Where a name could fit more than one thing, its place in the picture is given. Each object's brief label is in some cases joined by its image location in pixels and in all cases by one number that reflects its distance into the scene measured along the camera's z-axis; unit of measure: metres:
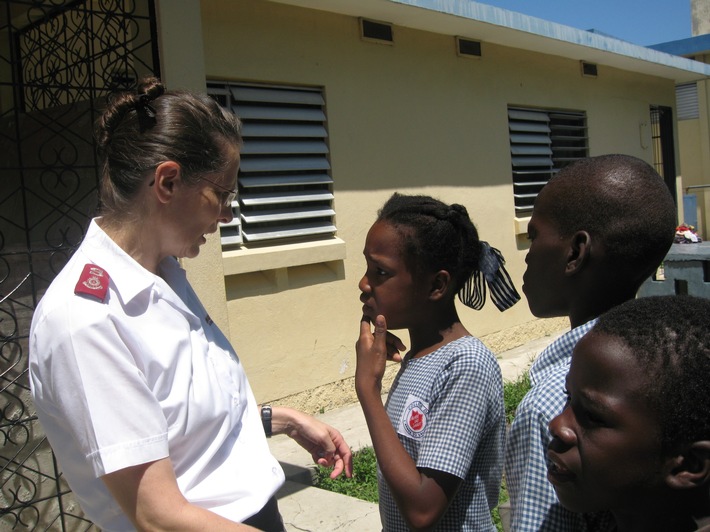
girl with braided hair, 1.70
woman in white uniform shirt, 1.37
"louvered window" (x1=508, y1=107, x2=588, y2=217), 7.89
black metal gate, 3.47
